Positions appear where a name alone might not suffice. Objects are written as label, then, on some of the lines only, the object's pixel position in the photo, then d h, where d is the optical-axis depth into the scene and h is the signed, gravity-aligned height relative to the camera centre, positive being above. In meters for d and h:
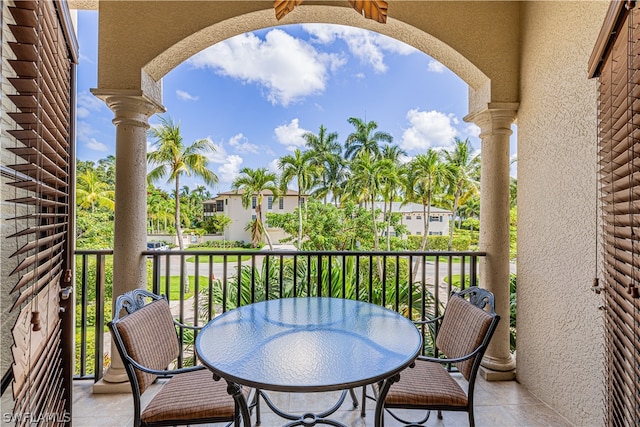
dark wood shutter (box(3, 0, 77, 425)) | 0.86 +0.07
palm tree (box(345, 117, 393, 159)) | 23.22 +5.92
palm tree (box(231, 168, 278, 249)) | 19.45 +1.93
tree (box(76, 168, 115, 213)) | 13.74 +0.96
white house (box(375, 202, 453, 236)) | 21.47 -0.21
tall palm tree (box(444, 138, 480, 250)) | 18.41 +2.81
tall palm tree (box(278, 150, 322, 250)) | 19.05 +2.79
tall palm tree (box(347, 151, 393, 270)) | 18.25 +2.29
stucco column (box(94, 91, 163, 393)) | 2.31 +0.12
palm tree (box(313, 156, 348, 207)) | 23.25 +2.81
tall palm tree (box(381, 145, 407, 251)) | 18.48 +1.61
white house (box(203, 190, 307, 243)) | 21.67 +0.40
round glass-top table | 1.14 -0.59
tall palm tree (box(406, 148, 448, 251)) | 17.70 +2.23
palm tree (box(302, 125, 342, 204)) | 23.36 +5.29
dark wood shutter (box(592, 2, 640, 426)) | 1.08 +0.04
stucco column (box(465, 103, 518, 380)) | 2.46 -0.11
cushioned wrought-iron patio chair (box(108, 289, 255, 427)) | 1.34 -0.84
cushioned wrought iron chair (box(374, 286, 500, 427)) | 1.45 -0.84
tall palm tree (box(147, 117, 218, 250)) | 16.17 +3.12
